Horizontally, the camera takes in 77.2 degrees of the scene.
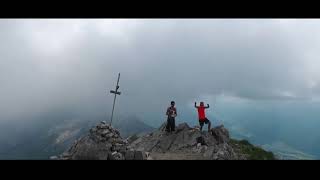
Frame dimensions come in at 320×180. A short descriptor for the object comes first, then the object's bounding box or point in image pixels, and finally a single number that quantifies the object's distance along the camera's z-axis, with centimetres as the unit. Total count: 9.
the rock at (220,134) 1626
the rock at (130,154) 1161
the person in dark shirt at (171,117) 1496
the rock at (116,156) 1163
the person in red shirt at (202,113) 1473
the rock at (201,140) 1568
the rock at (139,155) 1163
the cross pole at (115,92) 1513
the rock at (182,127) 1664
